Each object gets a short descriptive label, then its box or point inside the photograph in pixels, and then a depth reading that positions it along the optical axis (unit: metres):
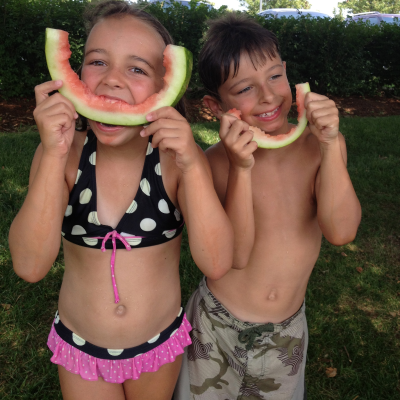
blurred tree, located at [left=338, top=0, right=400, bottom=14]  48.09
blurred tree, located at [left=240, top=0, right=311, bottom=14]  51.94
